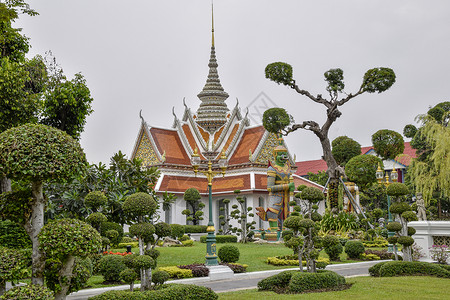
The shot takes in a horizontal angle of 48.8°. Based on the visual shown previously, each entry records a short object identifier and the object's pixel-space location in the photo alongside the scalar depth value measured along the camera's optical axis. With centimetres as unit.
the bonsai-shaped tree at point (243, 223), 2473
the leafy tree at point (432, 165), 1750
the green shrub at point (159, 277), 886
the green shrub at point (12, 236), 1188
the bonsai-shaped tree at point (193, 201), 2535
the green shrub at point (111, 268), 1174
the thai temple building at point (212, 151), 2836
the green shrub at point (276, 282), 1045
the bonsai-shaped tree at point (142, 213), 866
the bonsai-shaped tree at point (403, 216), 1240
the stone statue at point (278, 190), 2411
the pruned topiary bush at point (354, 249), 1728
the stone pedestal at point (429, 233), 1380
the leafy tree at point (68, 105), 1409
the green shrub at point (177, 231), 2294
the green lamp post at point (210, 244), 1393
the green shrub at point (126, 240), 2175
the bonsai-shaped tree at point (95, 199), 1216
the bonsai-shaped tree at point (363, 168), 2466
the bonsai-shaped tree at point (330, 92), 2348
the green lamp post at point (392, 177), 1861
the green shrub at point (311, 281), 992
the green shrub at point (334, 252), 1669
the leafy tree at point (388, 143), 2472
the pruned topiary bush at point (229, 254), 1491
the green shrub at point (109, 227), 1436
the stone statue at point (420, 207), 1880
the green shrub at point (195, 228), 2642
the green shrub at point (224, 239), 2374
